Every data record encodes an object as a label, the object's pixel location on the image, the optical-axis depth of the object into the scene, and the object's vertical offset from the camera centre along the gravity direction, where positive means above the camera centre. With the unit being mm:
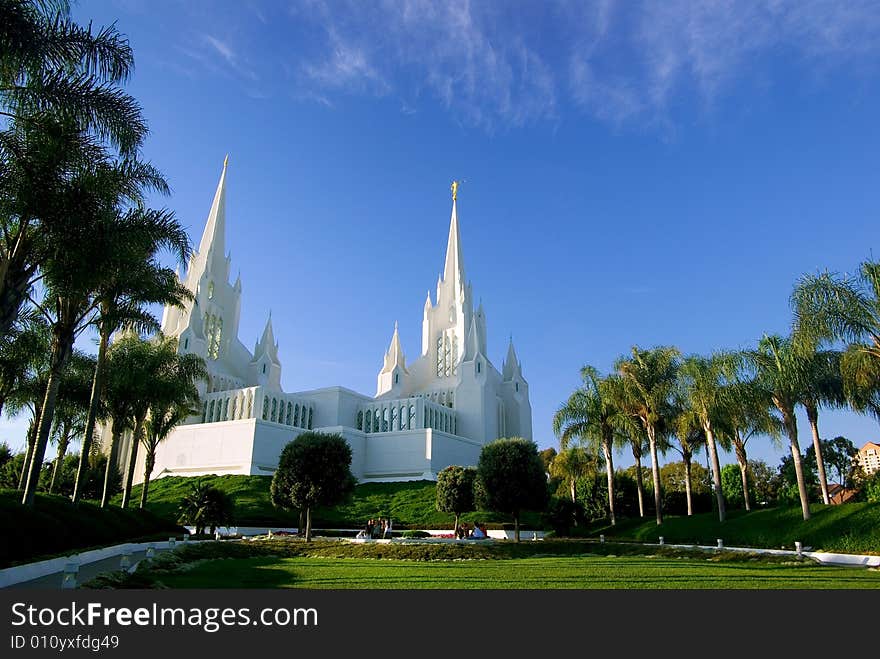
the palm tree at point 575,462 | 34312 +2411
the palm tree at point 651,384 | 26016 +5130
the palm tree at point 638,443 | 27891 +2955
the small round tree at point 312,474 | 22891 +1118
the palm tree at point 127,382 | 21547 +4114
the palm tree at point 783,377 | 19609 +4128
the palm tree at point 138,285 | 15062 +6249
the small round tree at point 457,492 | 26016 +569
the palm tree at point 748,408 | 20969 +3350
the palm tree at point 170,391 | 23312 +4285
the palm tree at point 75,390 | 22922 +4084
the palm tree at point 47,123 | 11289 +7445
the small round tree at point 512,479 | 23781 +1026
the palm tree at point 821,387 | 20000 +3915
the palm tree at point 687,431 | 24281 +3200
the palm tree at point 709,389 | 21781 +4158
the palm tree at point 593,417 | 28109 +4193
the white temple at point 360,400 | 46375 +9146
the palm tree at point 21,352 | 19641 +4749
